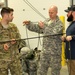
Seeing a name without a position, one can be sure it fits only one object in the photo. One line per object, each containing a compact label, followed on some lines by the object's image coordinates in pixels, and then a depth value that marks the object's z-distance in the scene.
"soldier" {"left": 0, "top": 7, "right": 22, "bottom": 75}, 2.91
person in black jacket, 2.96
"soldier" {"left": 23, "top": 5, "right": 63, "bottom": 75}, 3.26
